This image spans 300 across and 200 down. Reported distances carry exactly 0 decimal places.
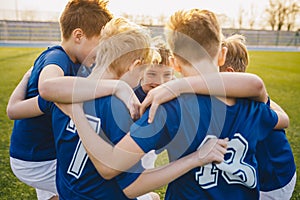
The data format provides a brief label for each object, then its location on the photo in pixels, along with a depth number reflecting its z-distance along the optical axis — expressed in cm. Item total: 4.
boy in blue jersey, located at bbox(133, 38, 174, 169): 205
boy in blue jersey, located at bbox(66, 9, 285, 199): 128
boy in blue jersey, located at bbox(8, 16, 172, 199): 138
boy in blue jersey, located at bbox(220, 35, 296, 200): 173
